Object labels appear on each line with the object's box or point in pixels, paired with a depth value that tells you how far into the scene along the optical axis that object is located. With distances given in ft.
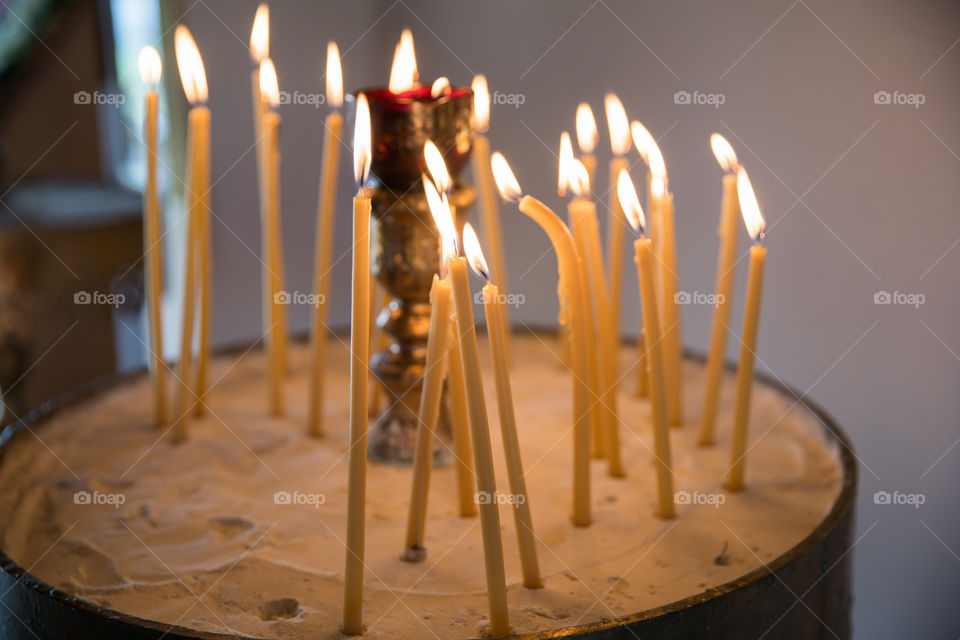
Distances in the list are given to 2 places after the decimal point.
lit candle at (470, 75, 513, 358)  3.92
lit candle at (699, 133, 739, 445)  3.35
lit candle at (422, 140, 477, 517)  2.18
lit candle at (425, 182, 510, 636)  2.21
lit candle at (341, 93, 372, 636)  2.22
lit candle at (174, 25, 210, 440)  3.48
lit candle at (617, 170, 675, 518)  2.74
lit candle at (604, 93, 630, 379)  3.40
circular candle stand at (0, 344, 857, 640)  2.03
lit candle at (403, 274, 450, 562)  2.45
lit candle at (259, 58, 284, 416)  3.67
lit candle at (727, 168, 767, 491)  2.92
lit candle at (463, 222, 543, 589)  2.27
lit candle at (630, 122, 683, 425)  3.03
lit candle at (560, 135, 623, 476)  2.91
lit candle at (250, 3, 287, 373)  3.61
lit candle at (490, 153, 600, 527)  2.78
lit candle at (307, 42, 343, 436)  3.52
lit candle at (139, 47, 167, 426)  3.58
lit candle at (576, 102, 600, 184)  3.40
